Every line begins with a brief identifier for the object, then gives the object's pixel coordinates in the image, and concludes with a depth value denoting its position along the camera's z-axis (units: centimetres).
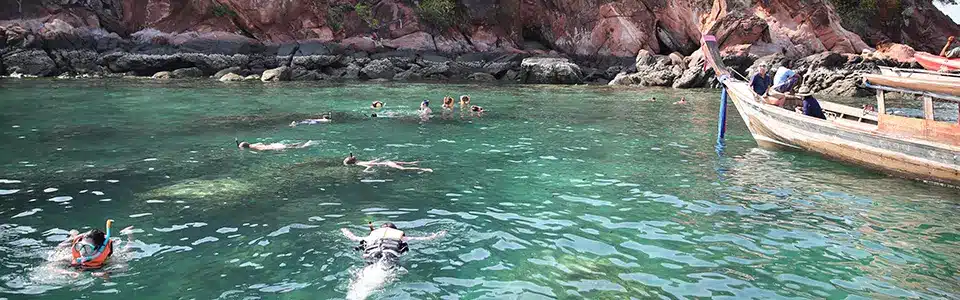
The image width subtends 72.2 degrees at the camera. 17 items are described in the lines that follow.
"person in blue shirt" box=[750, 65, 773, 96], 1727
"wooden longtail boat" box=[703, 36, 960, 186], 1238
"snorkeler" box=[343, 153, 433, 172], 1369
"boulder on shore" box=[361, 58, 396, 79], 4544
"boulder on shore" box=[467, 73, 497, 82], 4546
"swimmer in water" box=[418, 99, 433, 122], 2347
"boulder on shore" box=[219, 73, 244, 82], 3990
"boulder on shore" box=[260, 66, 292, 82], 4100
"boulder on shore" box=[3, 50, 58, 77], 3956
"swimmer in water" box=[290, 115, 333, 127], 2111
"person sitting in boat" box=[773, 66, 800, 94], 1677
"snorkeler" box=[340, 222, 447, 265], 778
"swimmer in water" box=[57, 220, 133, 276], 745
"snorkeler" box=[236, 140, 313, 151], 1567
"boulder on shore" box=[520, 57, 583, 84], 4394
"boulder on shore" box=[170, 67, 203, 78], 4153
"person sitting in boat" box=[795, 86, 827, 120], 1591
